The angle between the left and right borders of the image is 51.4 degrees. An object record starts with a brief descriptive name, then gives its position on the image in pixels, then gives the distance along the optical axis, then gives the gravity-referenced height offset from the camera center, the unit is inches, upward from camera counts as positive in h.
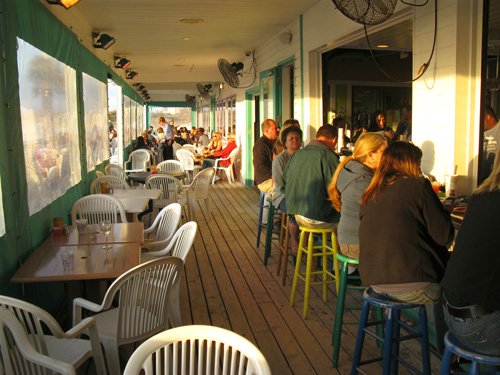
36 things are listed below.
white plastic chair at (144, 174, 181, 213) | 259.4 -26.5
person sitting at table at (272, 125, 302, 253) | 185.5 -13.3
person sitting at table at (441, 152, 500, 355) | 73.0 -20.7
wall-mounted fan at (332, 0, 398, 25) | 148.6 +35.0
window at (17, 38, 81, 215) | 137.6 +3.5
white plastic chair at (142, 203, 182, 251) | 155.9 -29.2
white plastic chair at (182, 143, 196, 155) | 556.2 -14.9
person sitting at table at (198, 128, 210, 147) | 606.2 -9.3
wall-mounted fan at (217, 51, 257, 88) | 365.7 +45.1
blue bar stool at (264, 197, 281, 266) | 201.0 -37.7
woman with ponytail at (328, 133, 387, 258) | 122.6 -11.9
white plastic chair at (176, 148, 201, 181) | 463.5 -23.0
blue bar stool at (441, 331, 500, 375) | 72.9 -32.5
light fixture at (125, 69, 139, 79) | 496.0 +57.3
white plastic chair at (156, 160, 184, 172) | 339.1 -21.9
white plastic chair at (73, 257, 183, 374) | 99.3 -34.3
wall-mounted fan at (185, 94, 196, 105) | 1047.4 +70.8
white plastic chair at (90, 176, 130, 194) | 240.1 -23.3
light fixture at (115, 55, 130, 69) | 404.8 +56.7
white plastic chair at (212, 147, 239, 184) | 486.0 -31.6
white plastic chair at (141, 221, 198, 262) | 125.7 -26.5
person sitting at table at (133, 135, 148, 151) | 491.5 -9.5
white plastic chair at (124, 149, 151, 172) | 446.9 -22.0
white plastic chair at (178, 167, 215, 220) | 285.7 -31.9
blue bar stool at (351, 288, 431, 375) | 94.5 -38.4
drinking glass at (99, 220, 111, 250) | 136.8 -24.6
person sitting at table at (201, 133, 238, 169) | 486.6 -20.9
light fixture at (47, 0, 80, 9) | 170.9 +43.8
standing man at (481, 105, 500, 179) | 148.8 -4.7
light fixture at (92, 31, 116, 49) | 288.4 +52.8
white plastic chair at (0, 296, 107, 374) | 77.5 -34.1
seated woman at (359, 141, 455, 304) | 92.9 -19.2
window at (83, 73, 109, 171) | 246.1 +7.5
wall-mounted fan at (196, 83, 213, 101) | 671.1 +57.5
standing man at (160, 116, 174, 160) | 468.1 -14.8
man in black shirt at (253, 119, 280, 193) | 225.8 -12.3
